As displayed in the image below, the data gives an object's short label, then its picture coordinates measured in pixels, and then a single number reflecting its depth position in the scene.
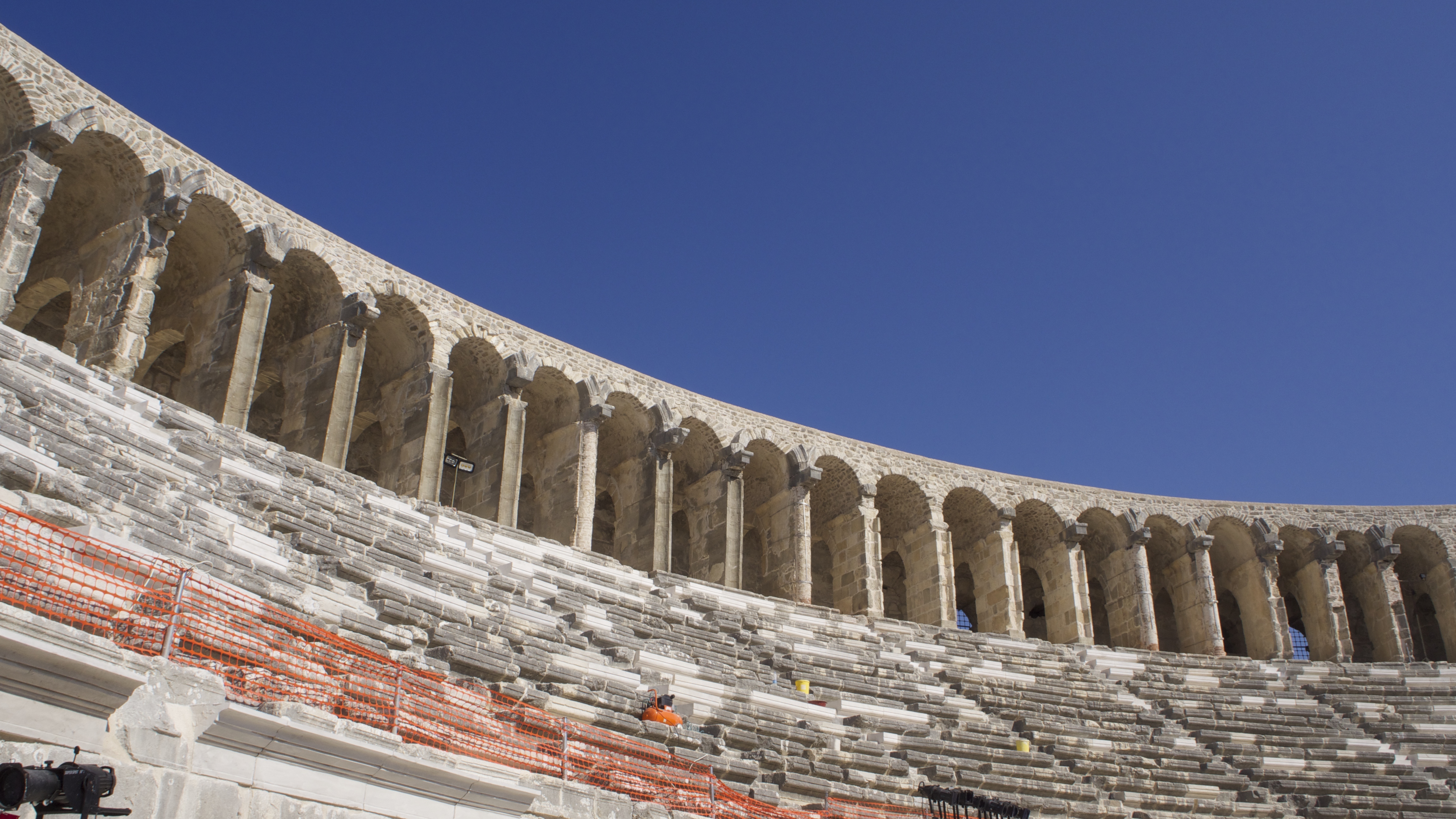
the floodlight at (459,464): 24.88
